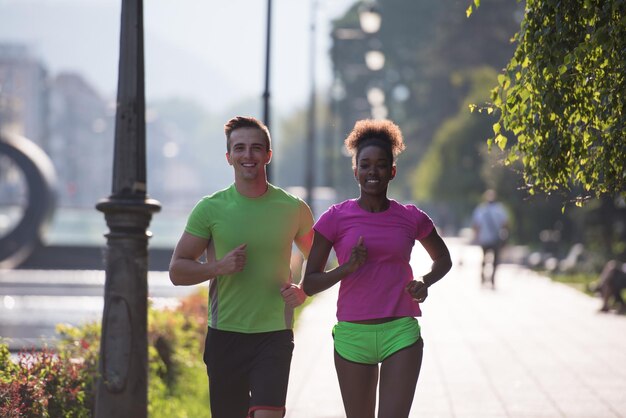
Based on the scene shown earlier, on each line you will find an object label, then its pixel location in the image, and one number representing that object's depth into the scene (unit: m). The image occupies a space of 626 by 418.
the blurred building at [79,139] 174.25
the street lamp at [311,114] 32.47
